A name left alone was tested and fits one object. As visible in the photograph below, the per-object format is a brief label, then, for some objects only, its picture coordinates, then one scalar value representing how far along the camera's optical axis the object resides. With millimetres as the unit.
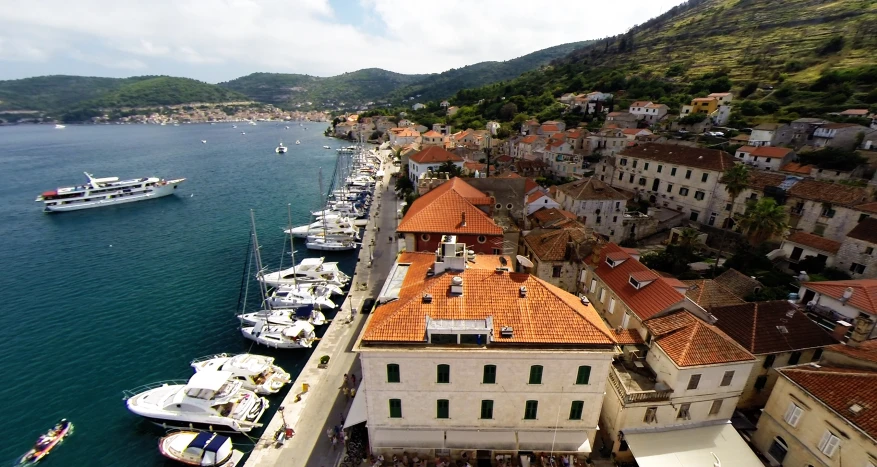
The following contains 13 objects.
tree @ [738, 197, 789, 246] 37812
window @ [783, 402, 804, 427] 20216
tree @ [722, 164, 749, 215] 41419
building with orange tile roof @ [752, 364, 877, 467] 17406
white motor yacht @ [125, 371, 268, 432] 27922
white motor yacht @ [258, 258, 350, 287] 49062
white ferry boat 81450
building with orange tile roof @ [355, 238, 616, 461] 19422
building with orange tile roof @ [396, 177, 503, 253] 34344
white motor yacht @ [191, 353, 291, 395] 31508
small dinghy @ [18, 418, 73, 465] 26531
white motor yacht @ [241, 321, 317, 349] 37188
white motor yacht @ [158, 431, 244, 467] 25266
